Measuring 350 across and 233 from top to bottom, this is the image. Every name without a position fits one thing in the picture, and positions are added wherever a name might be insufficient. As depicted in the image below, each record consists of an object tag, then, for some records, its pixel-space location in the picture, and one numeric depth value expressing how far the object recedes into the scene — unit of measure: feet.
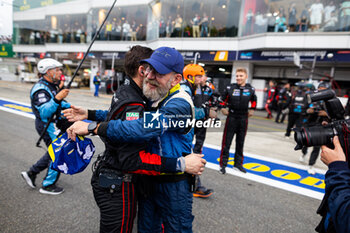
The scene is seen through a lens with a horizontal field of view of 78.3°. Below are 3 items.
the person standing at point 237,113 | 13.96
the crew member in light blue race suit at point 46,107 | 8.91
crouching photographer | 3.64
